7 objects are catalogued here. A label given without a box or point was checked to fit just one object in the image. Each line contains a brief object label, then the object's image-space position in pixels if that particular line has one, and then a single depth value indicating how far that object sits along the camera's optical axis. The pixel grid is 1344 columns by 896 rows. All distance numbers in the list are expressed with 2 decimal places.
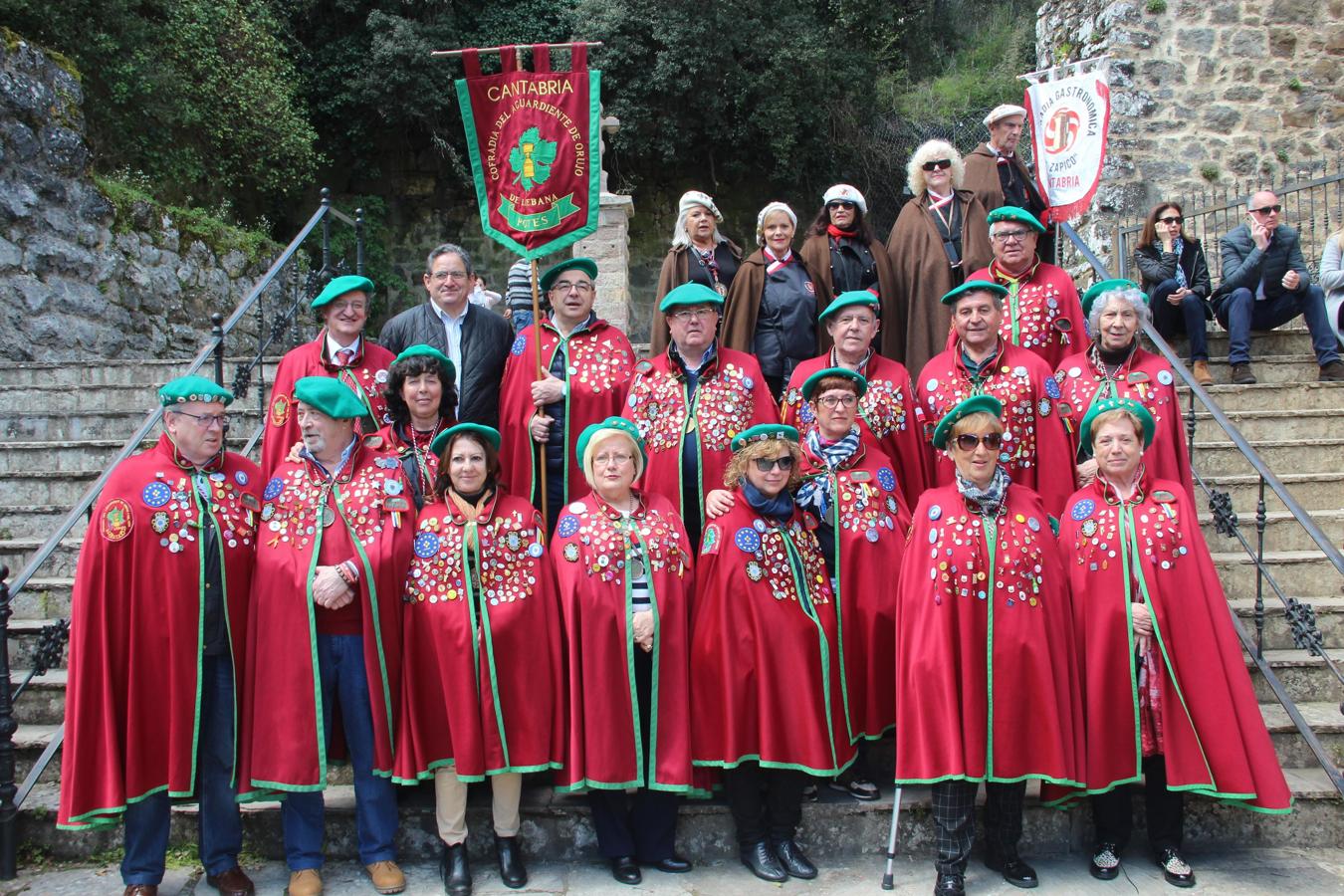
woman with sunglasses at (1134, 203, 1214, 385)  7.02
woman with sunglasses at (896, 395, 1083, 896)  3.66
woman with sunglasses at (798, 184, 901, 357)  5.49
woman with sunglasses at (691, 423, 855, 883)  3.87
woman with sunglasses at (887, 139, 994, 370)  5.52
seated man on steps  6.97
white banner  5.97
